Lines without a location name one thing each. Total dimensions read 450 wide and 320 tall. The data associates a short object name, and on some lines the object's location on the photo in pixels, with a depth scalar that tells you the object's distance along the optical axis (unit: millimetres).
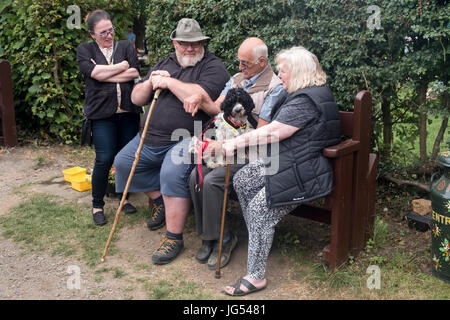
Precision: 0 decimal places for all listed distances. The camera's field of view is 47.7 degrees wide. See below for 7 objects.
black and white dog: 3707
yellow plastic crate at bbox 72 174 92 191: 5652
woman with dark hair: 4586
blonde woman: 3418
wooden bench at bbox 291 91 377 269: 3545
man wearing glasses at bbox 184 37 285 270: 3850
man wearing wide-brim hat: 4074
